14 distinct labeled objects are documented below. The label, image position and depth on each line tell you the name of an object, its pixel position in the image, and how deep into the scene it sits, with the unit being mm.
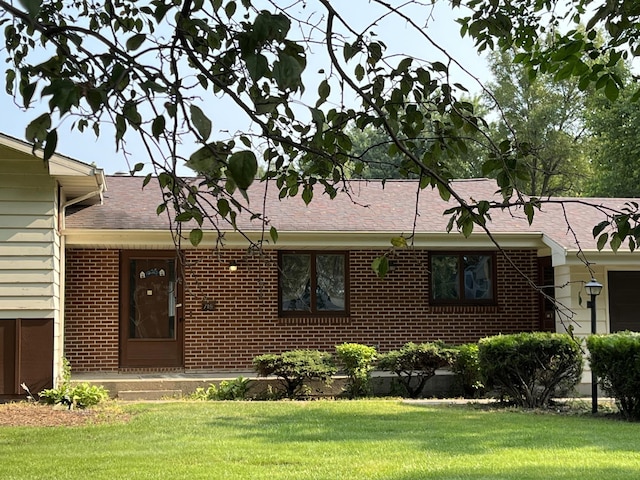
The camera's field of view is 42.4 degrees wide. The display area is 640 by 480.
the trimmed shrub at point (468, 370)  13891
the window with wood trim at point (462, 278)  15891
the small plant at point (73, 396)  11844
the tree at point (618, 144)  31922
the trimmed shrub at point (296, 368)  13211
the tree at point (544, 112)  40000
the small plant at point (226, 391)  13203
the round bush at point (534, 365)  11930
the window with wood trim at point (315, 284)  15328
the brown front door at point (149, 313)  14766
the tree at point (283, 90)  2031
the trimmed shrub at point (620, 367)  10852
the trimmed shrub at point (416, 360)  13680
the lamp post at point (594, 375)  11562
